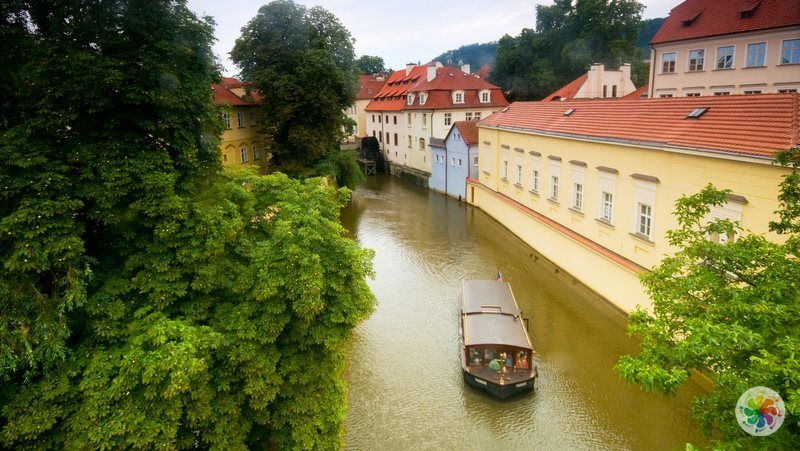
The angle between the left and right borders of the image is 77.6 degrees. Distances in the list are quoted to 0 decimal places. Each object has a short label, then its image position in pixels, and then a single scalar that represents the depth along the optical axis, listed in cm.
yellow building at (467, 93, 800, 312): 1247
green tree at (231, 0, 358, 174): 2727
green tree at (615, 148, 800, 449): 486
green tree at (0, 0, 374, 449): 661
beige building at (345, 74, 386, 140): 6069
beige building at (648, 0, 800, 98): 2466
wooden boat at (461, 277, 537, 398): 1250
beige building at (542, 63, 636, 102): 3862
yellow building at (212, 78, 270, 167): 2808
